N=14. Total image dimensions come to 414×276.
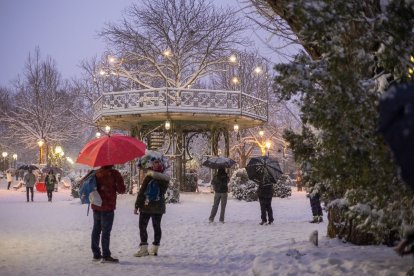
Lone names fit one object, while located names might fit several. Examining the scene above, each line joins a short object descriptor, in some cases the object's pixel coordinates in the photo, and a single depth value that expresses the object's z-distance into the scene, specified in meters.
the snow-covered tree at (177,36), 26.89
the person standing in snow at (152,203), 7.80
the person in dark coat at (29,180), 22.64
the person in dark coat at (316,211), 12.43
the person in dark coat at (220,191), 12.62
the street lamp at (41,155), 40.14
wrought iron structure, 21.59
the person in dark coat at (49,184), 22.91
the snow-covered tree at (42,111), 43.91
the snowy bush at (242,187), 20.83
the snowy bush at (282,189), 23.59
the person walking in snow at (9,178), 34.19
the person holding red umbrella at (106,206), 7.22
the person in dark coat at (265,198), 12.19
